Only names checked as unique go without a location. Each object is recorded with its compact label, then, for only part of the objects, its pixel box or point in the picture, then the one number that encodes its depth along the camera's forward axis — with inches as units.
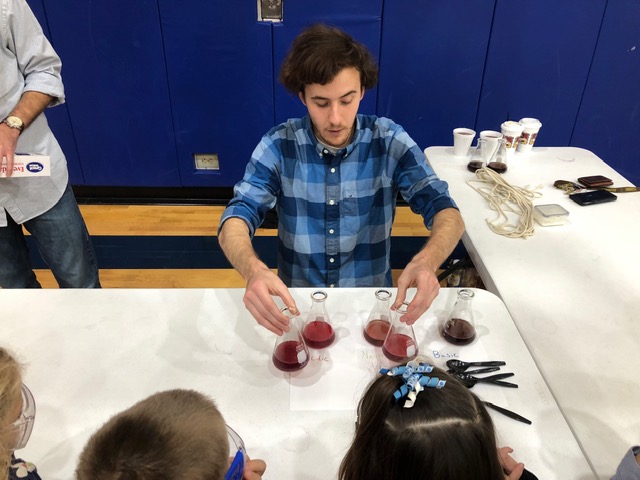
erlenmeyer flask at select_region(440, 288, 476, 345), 45.1
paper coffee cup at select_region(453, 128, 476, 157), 84.3
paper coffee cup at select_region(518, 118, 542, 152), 86.0
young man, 52.1
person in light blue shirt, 60.9
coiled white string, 64.0
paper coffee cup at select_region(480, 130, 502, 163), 81.4
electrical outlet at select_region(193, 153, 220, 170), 129.5
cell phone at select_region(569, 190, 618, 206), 71.2
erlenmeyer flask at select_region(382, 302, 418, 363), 42.8
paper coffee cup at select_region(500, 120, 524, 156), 85.0
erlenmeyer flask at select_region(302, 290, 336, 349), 44.5
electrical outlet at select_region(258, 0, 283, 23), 110.7
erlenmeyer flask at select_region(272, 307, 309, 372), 42.0
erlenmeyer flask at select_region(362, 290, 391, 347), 44.9
